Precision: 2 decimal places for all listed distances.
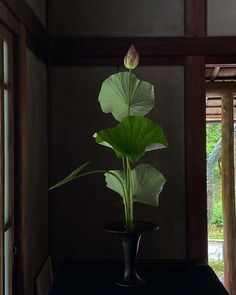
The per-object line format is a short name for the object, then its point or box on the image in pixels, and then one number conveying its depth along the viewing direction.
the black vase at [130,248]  1.85
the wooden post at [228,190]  4.36
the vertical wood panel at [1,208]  1.71
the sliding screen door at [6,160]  1.75
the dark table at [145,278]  1.84
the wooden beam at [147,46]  2.67
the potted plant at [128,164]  1.75
